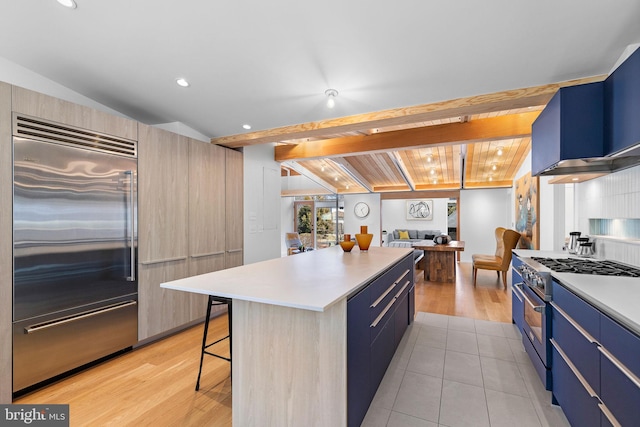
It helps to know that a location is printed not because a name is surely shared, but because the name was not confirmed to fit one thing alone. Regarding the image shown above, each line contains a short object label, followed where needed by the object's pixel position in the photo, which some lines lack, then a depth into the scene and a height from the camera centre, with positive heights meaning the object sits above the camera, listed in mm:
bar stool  2061 -695
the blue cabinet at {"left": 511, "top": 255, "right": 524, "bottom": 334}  2602 -813
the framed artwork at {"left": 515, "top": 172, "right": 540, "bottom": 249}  4395 +10
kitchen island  1391 -678
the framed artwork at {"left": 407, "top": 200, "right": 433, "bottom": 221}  10773 +89
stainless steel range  1863 -556
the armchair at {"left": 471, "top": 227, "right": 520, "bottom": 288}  4871 -905
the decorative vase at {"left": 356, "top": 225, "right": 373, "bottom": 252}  3080 -309
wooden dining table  5730 -1034
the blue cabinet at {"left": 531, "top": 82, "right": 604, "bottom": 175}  1894 +603
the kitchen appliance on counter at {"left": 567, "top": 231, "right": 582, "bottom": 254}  2656 -282
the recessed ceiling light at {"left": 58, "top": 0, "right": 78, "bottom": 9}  1656 +1210
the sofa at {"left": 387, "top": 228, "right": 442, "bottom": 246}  10062 -815
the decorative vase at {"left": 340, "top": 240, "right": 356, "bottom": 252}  3071 -372
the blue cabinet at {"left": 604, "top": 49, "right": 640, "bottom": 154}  1536 +618
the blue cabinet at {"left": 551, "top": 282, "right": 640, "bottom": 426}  1049 -683
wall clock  10133 +79
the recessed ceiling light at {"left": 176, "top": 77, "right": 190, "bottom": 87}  2482 +1130
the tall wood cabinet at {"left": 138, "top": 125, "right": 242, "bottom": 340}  2789 -111
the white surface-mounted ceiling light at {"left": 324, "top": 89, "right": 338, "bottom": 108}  2549 +1060
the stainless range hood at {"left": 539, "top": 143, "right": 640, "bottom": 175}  1913 +362
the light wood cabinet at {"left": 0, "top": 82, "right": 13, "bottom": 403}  1875 -219
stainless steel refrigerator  1984 -292
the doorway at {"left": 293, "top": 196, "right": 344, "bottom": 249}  10539 -368
